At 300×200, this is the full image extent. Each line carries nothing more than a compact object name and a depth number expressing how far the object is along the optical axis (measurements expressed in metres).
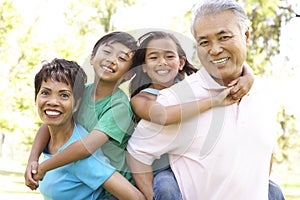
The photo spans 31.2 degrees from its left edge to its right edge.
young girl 2.10
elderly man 2.08
